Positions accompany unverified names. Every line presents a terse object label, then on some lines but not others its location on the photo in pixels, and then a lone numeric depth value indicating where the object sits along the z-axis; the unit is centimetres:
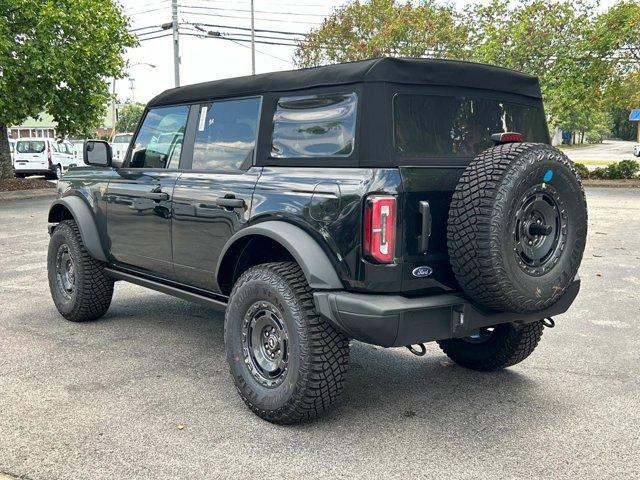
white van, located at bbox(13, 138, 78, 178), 2552
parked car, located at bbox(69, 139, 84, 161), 2705
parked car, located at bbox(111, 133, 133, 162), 2848
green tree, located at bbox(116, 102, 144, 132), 9950
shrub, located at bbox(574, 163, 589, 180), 2216
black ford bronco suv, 328
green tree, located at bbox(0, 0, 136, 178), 1688
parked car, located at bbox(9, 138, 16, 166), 2587
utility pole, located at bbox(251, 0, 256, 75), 3333
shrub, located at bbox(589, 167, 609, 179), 2270
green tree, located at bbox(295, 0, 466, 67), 3534
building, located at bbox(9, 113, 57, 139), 7024
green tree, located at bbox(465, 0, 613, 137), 2236
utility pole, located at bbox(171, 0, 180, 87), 2897
